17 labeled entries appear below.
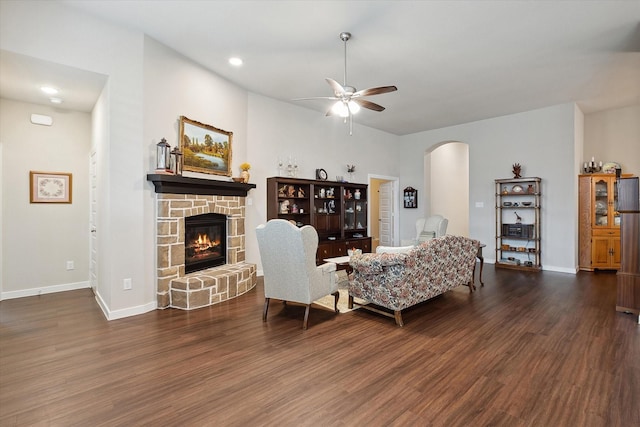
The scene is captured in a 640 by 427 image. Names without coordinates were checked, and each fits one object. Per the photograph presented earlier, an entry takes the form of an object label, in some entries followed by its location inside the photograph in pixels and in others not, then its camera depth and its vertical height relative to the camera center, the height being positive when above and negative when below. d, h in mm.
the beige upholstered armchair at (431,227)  6387 -296
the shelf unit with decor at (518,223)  6469 -215
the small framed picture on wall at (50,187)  4414 +363
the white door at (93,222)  4379 -139
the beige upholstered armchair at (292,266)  3188 -569
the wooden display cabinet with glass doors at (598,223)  6137 -194
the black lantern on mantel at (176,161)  3959 +649
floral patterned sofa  3275 -679
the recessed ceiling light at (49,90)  3822 +1515
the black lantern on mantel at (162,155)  3836 +700
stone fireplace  3889 -524
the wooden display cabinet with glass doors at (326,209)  5820 +79
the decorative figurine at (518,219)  6795 -126
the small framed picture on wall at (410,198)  8477 +410
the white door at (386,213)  8781 -4
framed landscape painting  4246 +935
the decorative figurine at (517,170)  6664 +916
